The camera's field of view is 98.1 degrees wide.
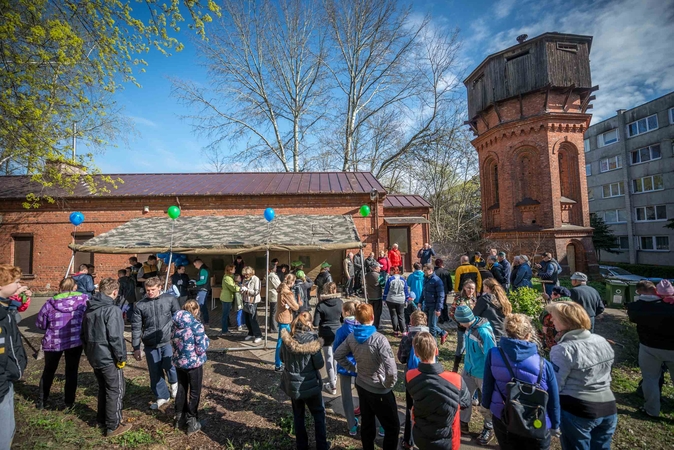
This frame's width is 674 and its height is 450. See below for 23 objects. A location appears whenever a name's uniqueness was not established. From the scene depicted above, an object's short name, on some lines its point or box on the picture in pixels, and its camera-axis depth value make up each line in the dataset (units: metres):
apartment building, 24.00
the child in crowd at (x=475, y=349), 3.50
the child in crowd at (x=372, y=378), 2.99
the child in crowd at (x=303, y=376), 3.12
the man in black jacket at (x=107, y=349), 3.62
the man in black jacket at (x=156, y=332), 4.14
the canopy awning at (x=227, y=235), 7.89
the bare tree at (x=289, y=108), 22.02
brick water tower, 16.45
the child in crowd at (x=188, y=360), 3.58
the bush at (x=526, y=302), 7.12
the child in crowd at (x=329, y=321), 4.57
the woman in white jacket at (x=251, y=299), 6.66
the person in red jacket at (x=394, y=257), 11.84
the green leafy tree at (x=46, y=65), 6.46
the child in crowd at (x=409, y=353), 3.37
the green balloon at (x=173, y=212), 8.12
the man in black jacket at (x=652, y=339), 3.86
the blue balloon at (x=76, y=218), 8.62
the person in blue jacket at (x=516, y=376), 2.45
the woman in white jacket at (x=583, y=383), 2.60
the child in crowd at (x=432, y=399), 2.47
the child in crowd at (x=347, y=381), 3.61
